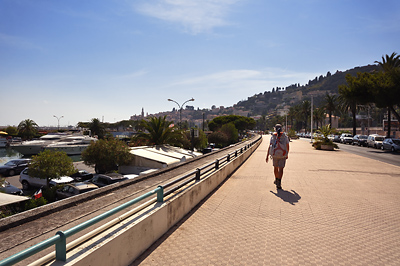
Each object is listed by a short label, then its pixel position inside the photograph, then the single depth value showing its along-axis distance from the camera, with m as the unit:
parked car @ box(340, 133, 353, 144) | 44.17
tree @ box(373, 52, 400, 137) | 29.75
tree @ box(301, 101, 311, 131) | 86.44
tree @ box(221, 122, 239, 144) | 69.44
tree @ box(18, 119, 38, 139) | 100.56
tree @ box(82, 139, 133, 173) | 23.55
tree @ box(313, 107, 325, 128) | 80.11
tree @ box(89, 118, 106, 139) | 88.12
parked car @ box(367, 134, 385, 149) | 34.19
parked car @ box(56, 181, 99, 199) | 15.32
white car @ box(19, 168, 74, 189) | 19.88
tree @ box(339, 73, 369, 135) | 33.06
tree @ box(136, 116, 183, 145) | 29.17
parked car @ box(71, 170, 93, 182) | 21.98
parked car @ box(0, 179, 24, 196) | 16.60
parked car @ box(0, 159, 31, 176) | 28.56
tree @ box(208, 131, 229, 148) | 65.06
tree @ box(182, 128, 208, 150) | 44.55
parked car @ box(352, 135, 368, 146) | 38.62
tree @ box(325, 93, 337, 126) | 64.01
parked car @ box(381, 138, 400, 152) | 28.91
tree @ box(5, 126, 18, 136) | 125.29
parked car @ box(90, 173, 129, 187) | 17.38
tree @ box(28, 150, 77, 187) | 19.19
